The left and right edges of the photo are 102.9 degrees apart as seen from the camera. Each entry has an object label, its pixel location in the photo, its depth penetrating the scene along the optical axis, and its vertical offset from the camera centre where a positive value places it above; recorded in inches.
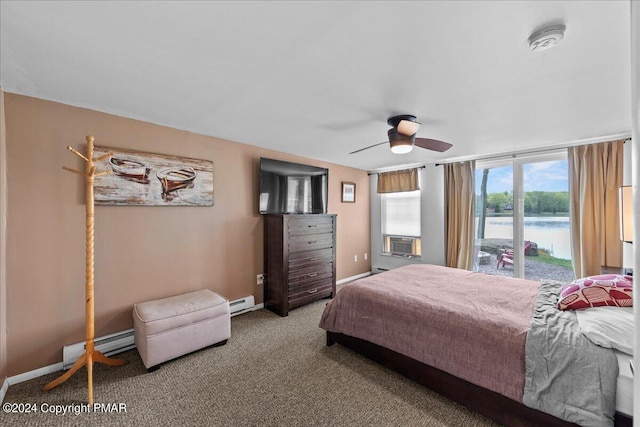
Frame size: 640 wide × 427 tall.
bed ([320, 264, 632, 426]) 56.6 -36.2
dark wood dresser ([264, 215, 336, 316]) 135.8 -26.1
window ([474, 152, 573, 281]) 139.7 -2.5
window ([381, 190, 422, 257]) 199.8 -7.5
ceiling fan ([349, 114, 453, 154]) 94.7 +30.4
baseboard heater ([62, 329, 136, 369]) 87.6 -48.4
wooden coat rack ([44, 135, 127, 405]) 78.0 -17.1
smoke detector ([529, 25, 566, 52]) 50.9 +36.2
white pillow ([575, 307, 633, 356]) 55.6 -26.7
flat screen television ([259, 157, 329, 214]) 143.6 +16.1
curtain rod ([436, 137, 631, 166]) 137.5 +35.0
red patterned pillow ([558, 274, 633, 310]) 69.5 -22.8
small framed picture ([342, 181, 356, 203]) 198.2 +17.5
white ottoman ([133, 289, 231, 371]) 86.0 -40.4
